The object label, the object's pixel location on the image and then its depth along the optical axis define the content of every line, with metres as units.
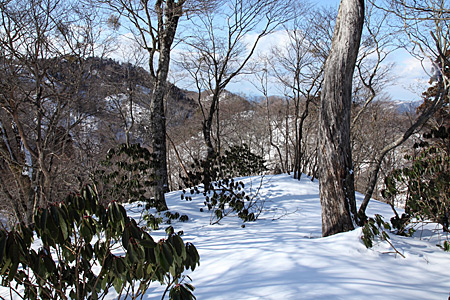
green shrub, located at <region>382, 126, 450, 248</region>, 2.77
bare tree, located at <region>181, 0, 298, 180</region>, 8.65
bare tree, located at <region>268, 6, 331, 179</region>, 7.91
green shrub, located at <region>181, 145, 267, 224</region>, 4.60
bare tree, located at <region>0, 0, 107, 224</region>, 4.79
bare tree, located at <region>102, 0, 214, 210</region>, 4.86
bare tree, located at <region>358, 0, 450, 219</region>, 2.93
